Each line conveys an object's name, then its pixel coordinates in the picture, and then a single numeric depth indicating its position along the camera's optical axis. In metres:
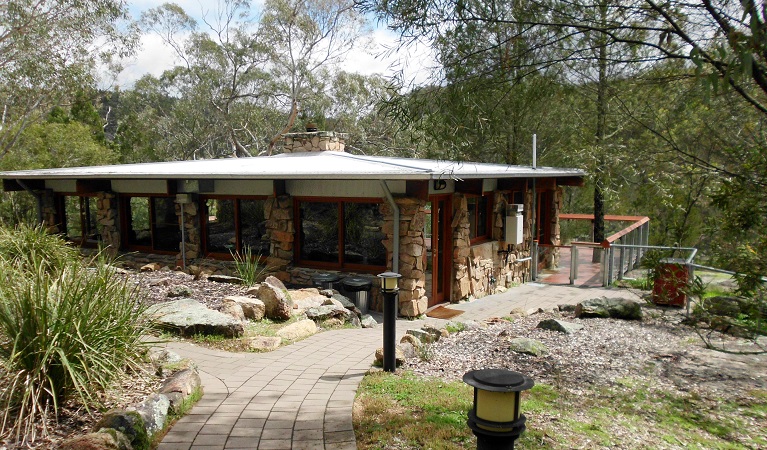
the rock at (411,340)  5.83
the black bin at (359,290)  8.76
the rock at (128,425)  3.30
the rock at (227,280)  8.88
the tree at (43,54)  16.55
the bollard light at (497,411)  2.36
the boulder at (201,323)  6.00
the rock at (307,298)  7.59
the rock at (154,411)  3.55
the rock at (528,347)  5.69
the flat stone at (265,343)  5.66
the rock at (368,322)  7.67
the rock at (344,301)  8.11
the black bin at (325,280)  9.08
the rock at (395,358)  5.08
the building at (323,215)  8.70
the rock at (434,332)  6.41
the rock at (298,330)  6.22
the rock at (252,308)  6.82
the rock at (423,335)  6.19
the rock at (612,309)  7.61
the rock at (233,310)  6.63
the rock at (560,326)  6.64
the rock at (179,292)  7.73
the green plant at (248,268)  8.86
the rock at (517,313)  8.30
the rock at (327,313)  7.21
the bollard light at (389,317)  4.86
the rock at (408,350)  5.50
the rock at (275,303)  6.88
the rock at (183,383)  4.04
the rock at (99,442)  2.97
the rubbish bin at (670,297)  7.96
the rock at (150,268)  10.19
